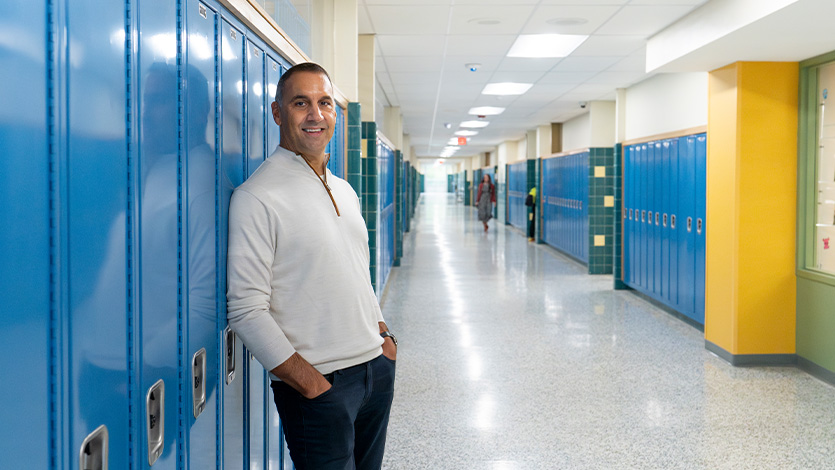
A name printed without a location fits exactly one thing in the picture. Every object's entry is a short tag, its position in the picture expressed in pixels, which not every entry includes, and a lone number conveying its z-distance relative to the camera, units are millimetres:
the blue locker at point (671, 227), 6973
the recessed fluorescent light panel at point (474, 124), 15136
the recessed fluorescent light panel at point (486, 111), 12332
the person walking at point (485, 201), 18984
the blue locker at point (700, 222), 6258
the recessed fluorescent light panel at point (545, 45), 6398
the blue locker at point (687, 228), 6523
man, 1607
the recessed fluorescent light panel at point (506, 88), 9434
